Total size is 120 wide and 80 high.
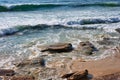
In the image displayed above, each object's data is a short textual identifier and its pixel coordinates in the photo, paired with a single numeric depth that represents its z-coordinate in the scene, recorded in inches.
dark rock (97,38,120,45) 402.0
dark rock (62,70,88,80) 262.5
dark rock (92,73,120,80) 268.5
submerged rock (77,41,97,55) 355.6
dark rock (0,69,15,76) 278.1
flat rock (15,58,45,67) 306.5
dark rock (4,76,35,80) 267.0
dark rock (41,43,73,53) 358.6
